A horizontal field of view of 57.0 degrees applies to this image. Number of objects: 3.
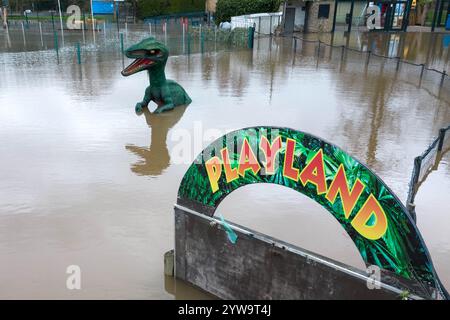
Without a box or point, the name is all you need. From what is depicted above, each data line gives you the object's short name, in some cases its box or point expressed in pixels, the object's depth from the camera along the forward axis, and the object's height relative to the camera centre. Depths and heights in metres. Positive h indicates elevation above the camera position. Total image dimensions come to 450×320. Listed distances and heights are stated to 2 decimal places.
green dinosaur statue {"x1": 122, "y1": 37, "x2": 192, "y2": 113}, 11.15 -1.68
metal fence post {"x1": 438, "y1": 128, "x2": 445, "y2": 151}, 8.47 -2.35
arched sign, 3.43 -1.47
